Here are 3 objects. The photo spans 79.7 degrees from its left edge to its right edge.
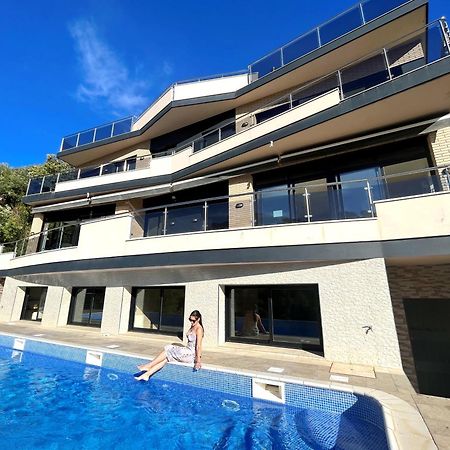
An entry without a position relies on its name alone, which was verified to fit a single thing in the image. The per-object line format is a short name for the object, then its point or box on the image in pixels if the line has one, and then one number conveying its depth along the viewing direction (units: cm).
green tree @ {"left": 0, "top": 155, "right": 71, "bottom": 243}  2058
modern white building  726
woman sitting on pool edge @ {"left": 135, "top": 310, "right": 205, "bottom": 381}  654
